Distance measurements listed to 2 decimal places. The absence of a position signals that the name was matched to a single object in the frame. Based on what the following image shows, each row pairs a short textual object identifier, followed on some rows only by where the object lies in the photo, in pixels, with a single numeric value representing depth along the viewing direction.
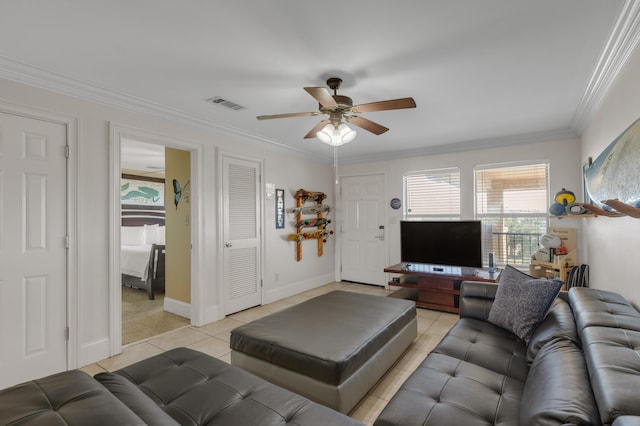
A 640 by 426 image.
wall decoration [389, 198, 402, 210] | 5.34
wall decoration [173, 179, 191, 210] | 4.11
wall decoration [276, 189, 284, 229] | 4.84
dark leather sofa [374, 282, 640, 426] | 0.93
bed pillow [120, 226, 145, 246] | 6.62
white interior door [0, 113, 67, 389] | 2.31
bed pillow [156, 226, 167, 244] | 6.96
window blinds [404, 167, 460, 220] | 4.91
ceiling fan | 2.21
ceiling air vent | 3.00
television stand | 4.10
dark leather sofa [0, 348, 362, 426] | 1.02
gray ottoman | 1.87
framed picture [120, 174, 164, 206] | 6.90
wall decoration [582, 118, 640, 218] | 1.68
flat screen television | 4.27
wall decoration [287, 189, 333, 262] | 5.11
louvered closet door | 4.02
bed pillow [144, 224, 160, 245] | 6.89
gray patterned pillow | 1.99
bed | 4.89
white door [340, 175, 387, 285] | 5.58
